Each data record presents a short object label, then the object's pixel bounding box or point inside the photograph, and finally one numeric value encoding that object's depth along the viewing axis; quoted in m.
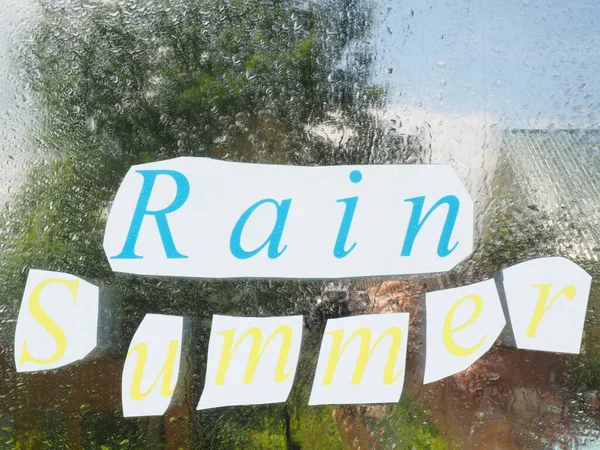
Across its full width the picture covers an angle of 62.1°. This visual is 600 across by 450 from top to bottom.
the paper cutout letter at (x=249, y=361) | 0.32
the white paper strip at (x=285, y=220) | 0.32
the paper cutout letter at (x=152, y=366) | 0.32
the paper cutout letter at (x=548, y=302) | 0.34
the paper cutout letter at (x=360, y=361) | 0.33
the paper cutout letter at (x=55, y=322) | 0.32
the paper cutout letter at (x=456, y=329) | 0.33
